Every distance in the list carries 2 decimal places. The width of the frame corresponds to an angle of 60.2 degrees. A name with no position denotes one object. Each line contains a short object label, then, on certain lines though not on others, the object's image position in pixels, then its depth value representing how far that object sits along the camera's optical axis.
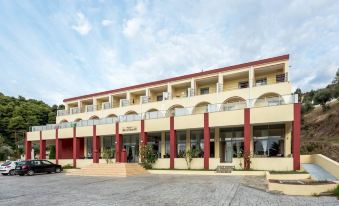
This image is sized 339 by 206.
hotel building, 23.59
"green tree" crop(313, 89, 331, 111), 54.31
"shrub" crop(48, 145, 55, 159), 40.75
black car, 27.28
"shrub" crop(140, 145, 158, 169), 28.62
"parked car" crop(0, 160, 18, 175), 28.73
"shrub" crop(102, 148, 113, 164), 32.66
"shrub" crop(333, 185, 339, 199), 12.07
